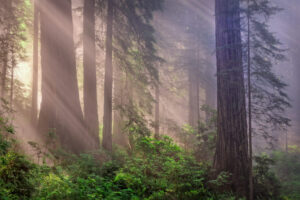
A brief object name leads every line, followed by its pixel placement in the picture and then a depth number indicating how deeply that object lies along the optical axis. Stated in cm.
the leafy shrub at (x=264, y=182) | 569
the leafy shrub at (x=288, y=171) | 743
